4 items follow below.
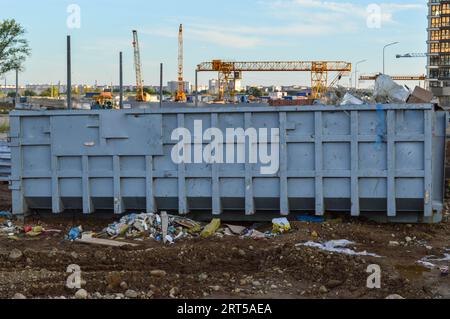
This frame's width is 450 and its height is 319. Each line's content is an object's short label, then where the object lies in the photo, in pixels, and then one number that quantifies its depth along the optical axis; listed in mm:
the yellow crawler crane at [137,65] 80375
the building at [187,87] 117906
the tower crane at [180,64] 86525
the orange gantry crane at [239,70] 86750
